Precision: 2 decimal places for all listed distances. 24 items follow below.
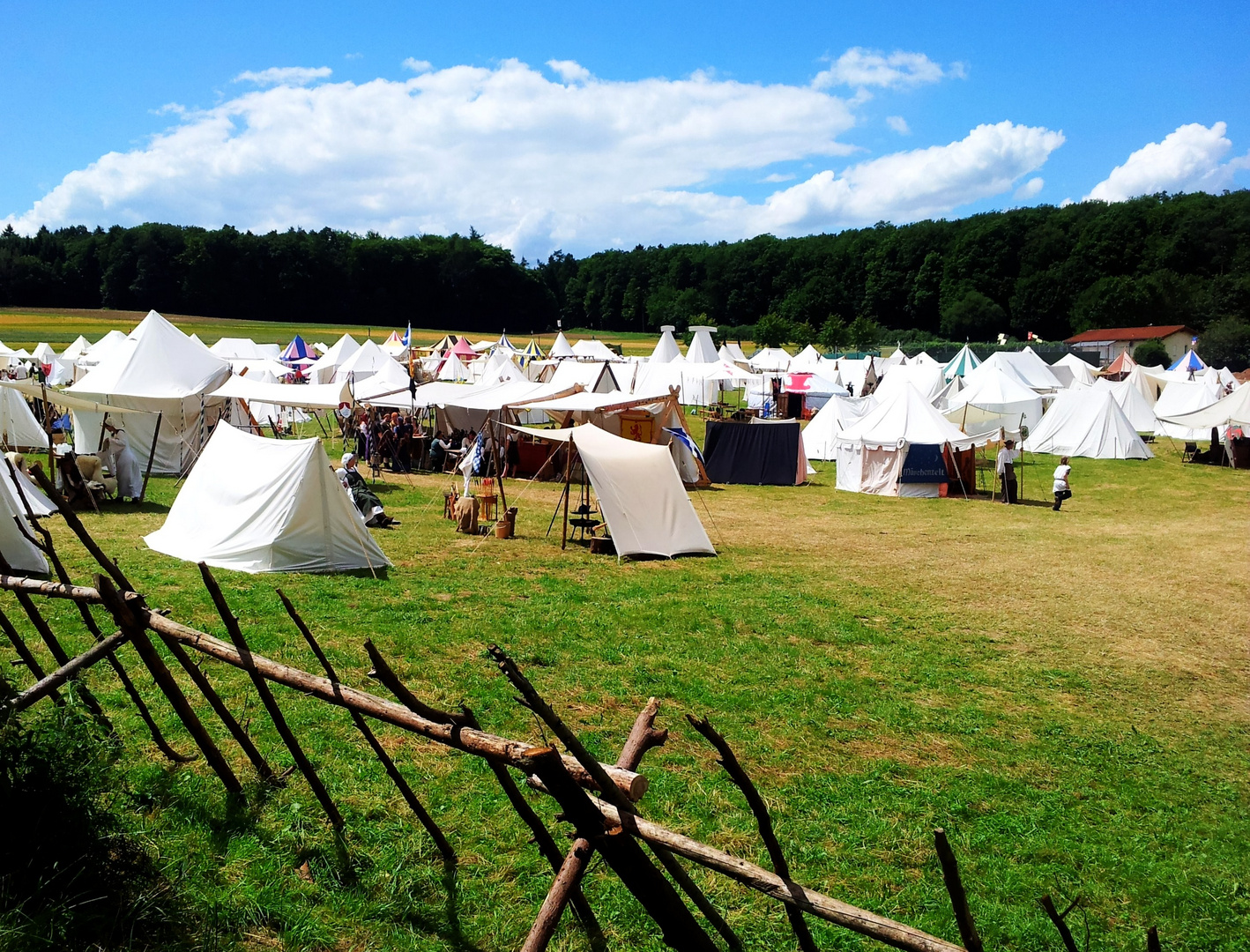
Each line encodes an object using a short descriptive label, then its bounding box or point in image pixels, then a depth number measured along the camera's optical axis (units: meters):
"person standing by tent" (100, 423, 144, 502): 15.75
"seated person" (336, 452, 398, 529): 14.69
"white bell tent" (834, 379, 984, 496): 21.27
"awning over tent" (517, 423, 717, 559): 13.29
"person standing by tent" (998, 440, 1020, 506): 20.38
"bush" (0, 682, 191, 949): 3.68
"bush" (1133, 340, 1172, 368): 65.19
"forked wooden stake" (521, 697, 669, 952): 2.89
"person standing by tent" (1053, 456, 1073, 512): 19.57
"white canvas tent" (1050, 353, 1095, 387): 44.25
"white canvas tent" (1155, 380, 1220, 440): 32.47
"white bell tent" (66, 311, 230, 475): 18.84
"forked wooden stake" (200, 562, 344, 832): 4.32
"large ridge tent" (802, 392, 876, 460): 26.85
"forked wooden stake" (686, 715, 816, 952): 2.83
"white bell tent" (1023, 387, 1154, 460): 29.11
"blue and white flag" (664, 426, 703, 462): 21.75
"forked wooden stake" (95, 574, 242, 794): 4.30
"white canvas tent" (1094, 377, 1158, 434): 34.00
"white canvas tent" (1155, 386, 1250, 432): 28.14
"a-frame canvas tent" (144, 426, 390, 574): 11.01
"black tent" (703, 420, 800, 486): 22.66
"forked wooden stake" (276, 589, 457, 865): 4.49
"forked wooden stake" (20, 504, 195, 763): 5.21
